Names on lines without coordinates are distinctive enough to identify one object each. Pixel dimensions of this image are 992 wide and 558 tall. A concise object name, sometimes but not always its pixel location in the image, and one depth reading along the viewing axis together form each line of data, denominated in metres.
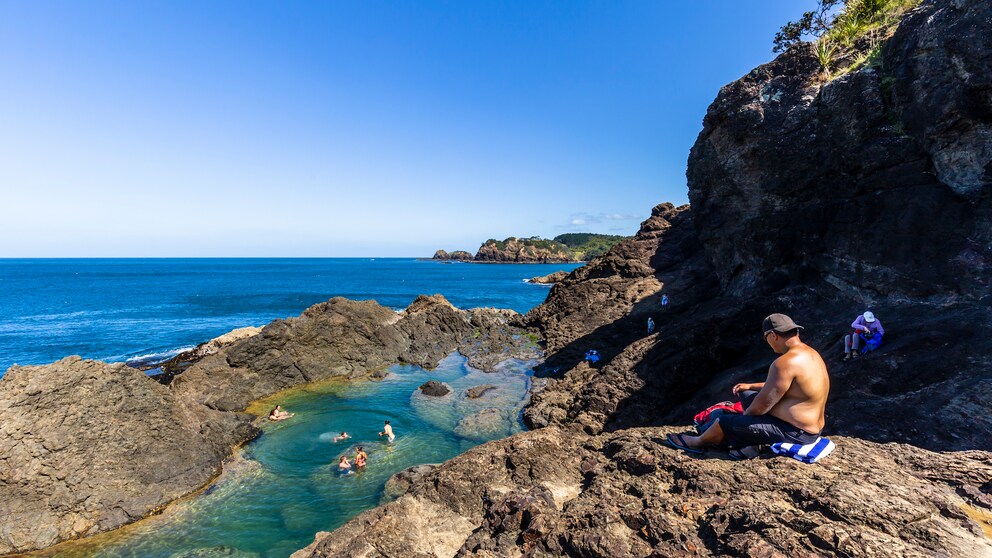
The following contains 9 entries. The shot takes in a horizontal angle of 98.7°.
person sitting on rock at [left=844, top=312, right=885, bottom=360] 10.92
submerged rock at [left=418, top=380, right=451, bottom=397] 23.77
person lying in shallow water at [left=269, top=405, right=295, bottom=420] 20.12
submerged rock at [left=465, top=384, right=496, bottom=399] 23.18
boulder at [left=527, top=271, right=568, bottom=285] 101.19
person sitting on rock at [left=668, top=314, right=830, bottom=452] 5.53
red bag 6.61
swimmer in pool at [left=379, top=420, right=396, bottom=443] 17.94
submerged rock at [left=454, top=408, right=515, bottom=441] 18.27
